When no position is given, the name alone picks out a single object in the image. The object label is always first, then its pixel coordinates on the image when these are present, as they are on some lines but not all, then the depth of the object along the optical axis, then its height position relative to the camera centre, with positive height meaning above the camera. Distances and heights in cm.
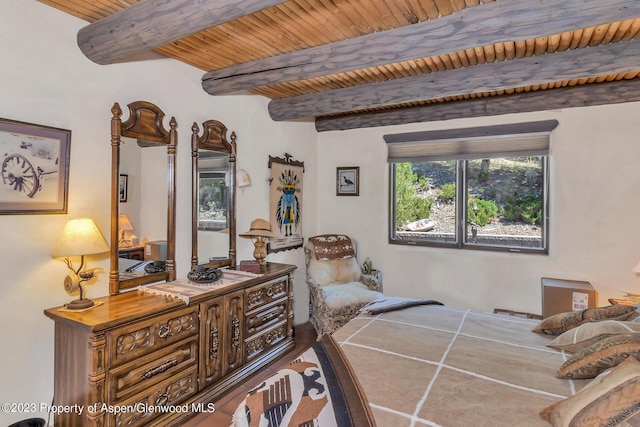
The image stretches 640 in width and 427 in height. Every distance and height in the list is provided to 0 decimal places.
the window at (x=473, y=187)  353 +32
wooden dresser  171 -91
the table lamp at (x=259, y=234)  304 -21
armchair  326 -83
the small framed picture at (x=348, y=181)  435 +45
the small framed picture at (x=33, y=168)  174 +25
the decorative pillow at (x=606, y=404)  102 -64
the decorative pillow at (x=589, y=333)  160 -63
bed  120 -76
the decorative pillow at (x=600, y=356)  135 -63
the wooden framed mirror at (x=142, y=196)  219 +12
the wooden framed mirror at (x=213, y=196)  277 +15
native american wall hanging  368 +12
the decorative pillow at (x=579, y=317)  189 -63
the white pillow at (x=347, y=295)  329 -89
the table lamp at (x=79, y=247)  181 -21
